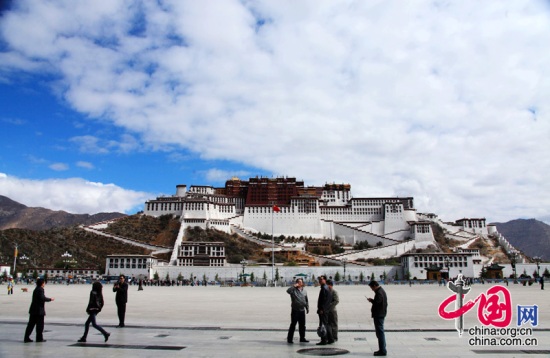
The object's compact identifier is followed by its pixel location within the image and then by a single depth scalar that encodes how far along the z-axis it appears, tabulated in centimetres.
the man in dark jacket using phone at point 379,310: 956
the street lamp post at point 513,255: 10024
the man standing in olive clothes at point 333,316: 1151
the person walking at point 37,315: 1115
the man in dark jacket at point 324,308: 1128
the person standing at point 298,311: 1147
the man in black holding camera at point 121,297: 1445
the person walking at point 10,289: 3488
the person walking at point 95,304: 1133
